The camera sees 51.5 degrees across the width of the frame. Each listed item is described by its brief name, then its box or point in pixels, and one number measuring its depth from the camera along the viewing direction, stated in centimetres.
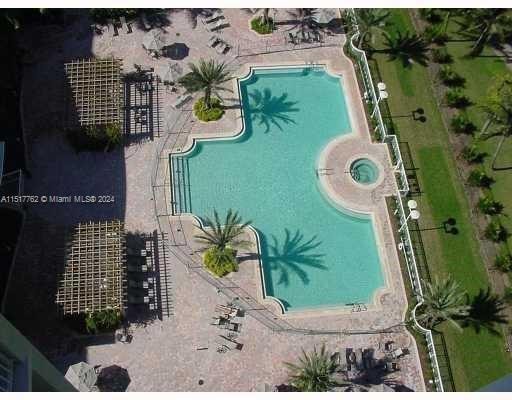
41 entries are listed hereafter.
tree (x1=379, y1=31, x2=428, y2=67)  4594
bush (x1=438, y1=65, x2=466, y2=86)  4428
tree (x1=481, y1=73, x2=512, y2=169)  3662
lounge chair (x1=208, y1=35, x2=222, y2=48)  4547
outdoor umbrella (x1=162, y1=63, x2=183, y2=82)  4291
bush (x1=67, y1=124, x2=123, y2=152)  3912
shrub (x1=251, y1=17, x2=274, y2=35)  4641
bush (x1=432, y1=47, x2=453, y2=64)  4550
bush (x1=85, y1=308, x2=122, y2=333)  3259
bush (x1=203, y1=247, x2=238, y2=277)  3528
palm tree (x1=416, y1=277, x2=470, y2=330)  3209
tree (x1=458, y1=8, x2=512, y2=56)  4331
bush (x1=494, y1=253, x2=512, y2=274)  3609
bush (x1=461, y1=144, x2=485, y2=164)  4056
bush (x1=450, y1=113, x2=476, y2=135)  4178
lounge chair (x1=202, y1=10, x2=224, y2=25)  4677
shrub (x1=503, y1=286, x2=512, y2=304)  3566
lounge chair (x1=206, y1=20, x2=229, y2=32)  4641
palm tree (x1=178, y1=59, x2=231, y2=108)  3953
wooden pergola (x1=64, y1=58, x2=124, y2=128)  3944
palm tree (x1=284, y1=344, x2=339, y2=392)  3062
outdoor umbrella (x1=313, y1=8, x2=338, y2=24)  4625
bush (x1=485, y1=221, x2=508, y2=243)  3731
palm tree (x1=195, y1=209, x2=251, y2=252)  3438
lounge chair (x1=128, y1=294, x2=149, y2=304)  3444
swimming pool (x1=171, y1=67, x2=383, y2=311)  3644
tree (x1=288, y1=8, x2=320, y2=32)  4706
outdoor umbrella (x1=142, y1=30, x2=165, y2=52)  4391
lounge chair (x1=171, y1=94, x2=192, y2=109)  4231
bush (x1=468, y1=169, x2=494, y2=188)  3941
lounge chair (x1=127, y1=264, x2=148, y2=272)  3530
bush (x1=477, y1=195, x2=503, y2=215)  3822
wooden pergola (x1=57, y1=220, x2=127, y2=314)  3256
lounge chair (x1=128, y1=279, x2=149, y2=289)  3488
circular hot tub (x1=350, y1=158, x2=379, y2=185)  4013
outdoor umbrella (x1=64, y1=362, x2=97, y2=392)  3105
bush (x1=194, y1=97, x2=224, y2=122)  4169
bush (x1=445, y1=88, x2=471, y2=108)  4291
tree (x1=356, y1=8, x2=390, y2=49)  4306
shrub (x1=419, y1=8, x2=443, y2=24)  4775
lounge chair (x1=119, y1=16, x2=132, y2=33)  4581
